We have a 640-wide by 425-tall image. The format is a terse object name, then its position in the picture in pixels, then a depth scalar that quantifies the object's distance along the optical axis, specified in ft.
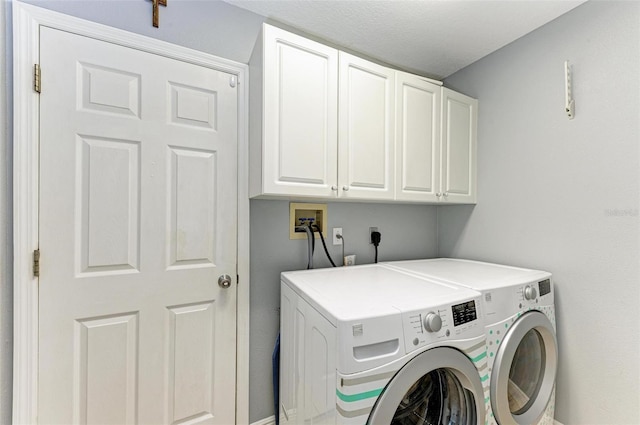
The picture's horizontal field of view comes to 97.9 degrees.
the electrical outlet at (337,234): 5.98
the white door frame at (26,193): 3.47
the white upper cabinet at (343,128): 4.25
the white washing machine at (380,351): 2.85
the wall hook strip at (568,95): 4.84
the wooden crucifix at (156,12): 4.25
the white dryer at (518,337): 3.92
